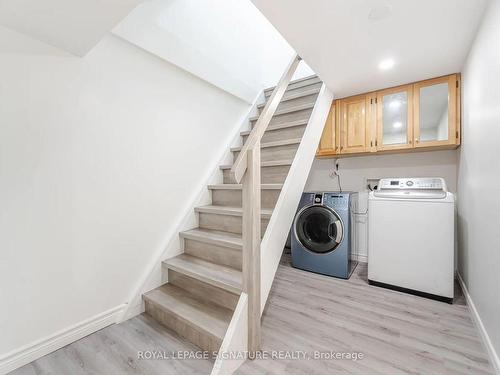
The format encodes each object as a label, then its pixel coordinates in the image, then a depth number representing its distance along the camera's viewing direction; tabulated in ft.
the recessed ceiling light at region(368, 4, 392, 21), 4.44
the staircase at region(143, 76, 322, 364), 4.91
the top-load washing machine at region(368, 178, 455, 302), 6.43
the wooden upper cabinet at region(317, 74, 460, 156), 7.18
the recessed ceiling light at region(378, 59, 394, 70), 6.39
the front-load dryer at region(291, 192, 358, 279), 8.08
